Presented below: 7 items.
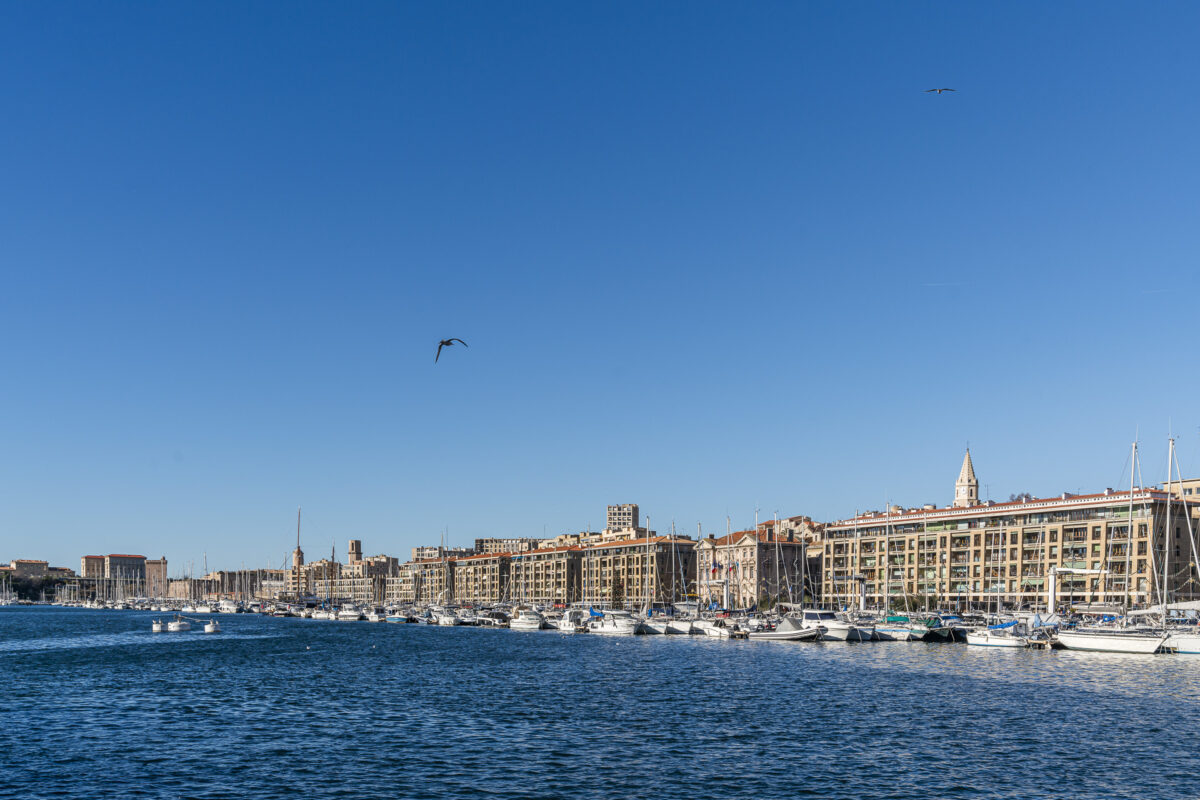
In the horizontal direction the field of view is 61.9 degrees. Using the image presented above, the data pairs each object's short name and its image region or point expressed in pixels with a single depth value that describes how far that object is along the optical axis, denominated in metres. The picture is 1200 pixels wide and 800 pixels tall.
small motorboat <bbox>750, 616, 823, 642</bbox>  140.25
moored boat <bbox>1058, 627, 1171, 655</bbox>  111.19
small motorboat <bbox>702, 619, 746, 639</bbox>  151.25
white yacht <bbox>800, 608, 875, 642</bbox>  140.50
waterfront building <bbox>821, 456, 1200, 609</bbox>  180.12
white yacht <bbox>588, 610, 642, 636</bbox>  166.88
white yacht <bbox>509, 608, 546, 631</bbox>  194.38
